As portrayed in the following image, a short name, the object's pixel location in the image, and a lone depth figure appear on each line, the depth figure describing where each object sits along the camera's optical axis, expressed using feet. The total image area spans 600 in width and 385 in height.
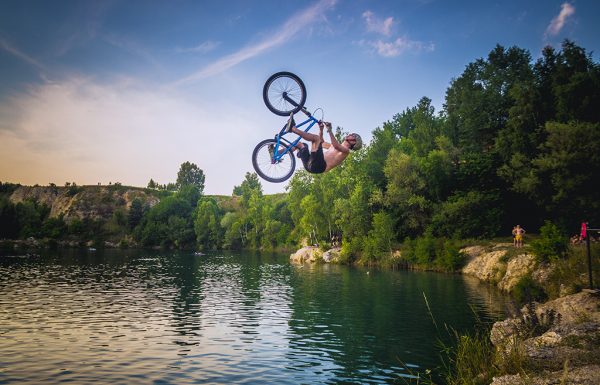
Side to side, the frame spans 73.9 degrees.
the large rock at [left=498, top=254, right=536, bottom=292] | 102.22
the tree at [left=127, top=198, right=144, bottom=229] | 481.46
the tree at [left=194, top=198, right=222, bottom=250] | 410.93
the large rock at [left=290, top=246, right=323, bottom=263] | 222.48
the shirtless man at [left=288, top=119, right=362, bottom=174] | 32.96
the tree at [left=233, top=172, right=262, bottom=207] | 429.79
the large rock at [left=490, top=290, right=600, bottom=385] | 24.20
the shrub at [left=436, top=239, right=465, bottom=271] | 152.46
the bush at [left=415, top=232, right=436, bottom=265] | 166.91
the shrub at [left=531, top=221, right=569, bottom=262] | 93.58
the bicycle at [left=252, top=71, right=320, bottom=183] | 38.19
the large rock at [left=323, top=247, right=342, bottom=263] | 212.64
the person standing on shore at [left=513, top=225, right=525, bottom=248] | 130.69
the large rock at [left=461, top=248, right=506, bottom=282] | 120.37
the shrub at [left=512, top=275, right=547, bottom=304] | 79.41
